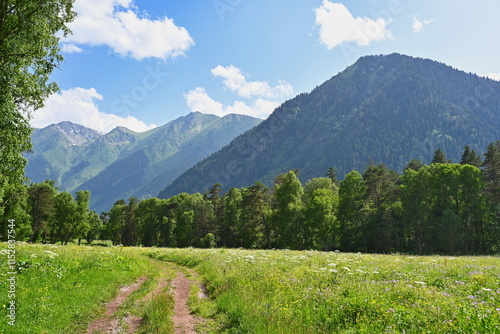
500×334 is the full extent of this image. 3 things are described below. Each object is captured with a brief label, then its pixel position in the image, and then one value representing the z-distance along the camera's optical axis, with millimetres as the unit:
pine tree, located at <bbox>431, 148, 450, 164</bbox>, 67688
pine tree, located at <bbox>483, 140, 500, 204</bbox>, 51812
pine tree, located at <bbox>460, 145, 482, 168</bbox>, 62000
